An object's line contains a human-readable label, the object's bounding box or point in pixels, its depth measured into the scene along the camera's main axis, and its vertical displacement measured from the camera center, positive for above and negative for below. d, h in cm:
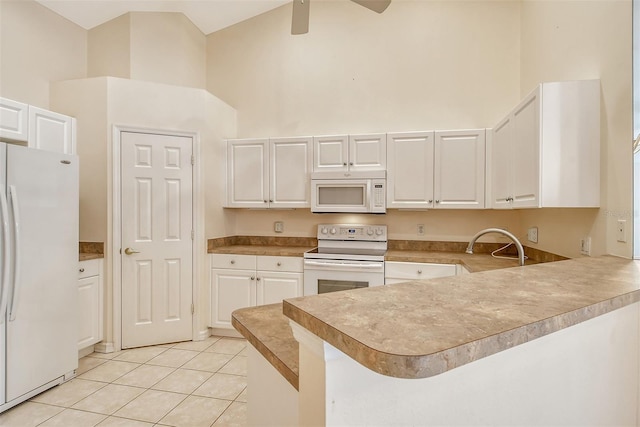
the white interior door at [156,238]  308 -24
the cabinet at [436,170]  310 +42
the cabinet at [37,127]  238 +66
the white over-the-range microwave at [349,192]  327 +21
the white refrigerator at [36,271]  211 -40
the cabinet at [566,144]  187 +40
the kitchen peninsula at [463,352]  59 -33
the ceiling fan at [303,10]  188 +123
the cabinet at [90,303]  282 -78
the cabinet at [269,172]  350 +43
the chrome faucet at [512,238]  177 -15
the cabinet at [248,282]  330 -69
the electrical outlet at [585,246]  194 -19
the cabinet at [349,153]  332 +61
